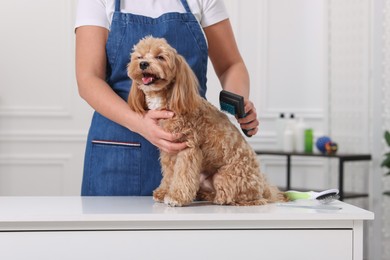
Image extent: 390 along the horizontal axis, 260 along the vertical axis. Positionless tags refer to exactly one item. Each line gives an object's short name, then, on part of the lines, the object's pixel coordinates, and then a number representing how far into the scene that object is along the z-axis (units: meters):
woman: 1.92
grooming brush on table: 1.60
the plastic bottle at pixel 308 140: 4.02
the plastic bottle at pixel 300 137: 4.02
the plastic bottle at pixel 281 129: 4.08
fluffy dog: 1.50
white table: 1.37
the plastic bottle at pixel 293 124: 4.04
